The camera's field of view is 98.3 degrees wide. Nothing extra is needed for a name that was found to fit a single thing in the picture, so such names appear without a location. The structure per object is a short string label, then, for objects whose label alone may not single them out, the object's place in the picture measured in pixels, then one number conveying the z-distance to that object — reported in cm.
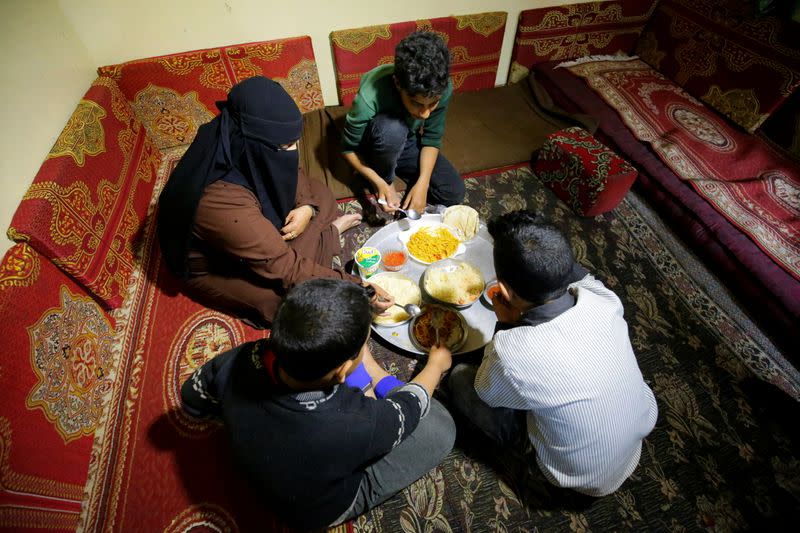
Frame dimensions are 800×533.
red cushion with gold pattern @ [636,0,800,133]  266
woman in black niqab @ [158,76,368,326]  145
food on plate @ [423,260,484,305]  170
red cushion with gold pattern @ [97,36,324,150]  257
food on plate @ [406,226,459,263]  189
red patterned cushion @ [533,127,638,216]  235
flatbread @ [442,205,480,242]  197
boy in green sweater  180
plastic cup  179
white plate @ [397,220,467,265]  190
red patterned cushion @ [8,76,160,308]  142
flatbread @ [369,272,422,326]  168
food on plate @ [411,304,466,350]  162
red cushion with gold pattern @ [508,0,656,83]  334
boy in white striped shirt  110
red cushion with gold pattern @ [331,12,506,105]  295
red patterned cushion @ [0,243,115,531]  107
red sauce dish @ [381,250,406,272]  185
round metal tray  163
